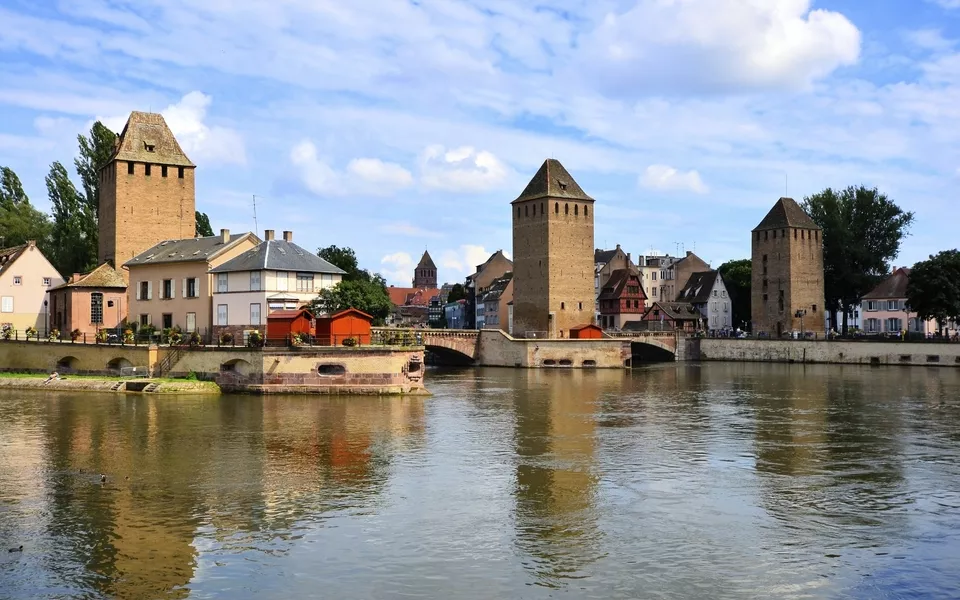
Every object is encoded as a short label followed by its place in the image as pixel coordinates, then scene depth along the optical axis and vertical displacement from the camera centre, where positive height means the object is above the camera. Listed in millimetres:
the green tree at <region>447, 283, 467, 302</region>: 141375 +6210
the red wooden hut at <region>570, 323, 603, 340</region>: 74875 -82
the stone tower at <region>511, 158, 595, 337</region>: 77062 +6472
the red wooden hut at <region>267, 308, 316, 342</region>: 42406 +516
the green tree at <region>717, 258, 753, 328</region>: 105188 +4081
